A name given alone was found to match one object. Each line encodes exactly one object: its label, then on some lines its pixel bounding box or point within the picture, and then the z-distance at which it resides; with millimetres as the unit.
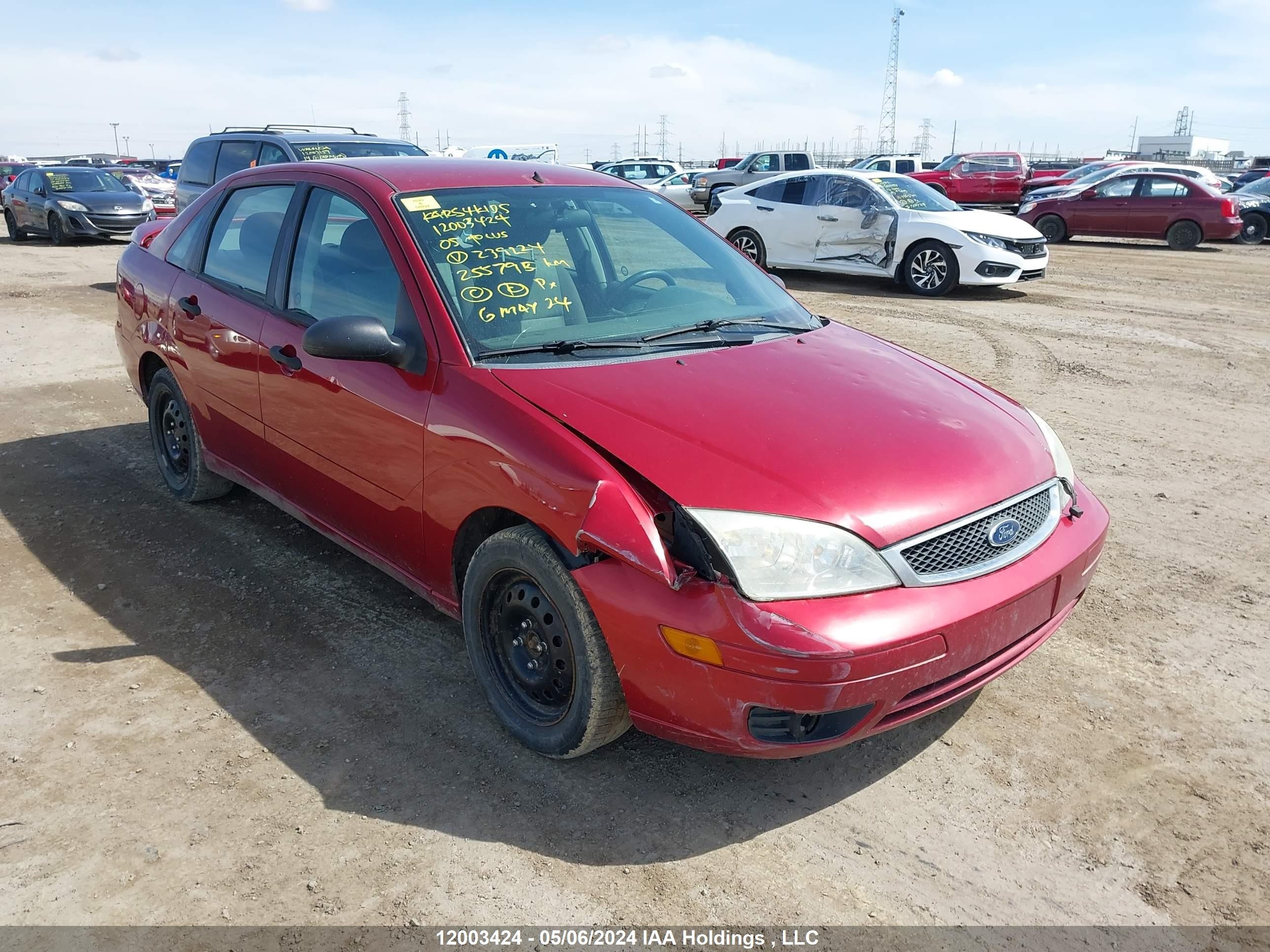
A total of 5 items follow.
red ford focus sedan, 2516
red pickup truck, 26547
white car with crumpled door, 12406
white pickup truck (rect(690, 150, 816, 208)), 26125
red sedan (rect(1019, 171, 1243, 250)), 18844
